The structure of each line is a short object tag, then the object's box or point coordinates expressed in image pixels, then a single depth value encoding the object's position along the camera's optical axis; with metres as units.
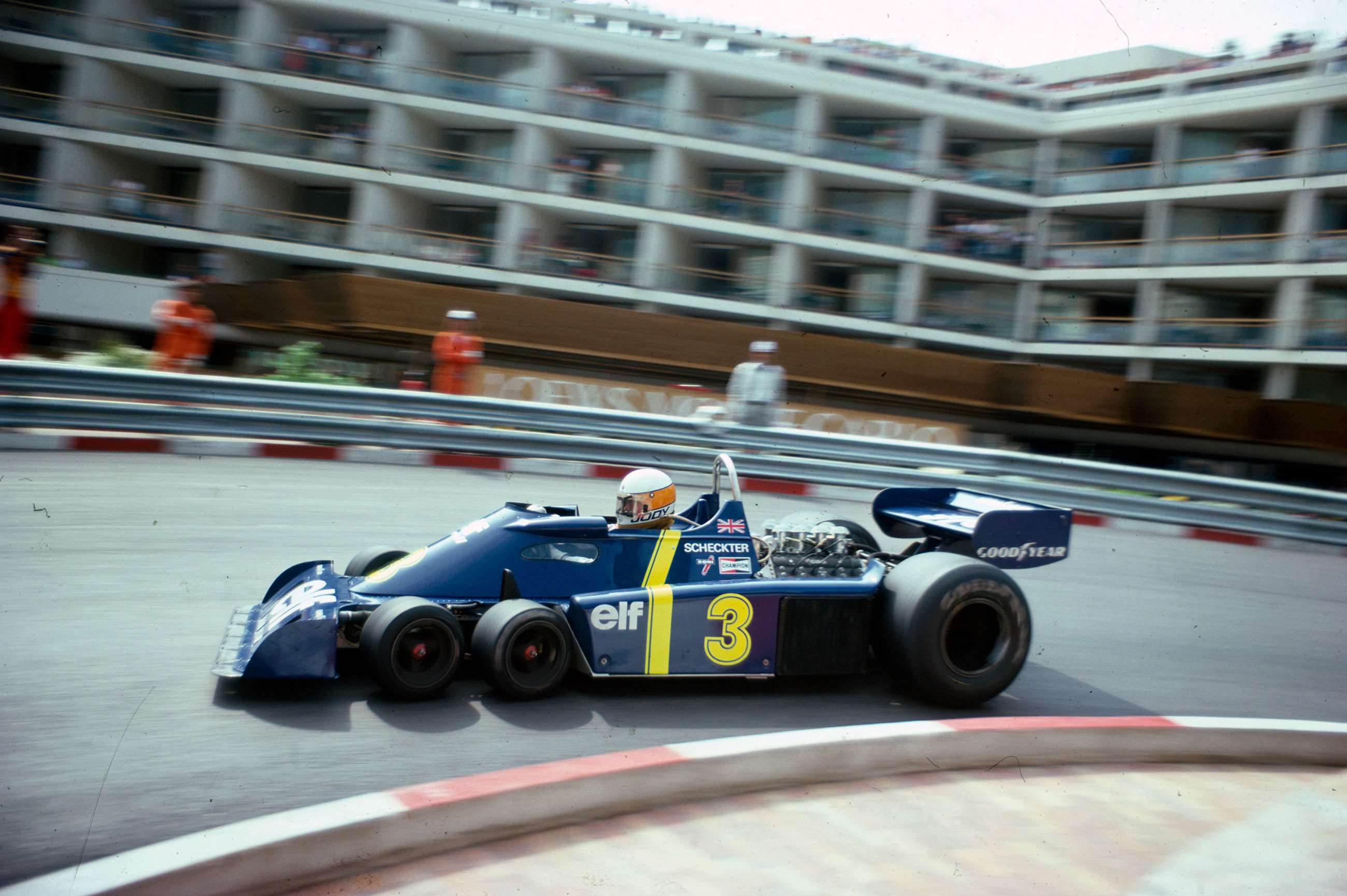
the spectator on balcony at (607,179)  25.16
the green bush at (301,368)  12.54
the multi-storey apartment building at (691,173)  24.50
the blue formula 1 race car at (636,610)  4.50
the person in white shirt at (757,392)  11.42
